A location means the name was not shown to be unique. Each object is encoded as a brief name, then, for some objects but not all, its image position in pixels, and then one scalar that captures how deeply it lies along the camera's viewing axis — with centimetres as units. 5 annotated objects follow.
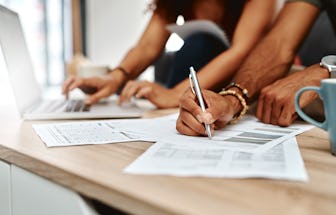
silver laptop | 78
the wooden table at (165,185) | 34
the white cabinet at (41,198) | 42
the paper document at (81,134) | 57
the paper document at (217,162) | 41
